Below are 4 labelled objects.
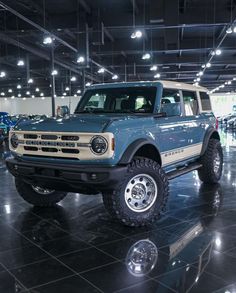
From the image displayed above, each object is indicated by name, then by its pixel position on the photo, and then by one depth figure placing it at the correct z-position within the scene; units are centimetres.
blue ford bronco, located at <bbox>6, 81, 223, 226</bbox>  309
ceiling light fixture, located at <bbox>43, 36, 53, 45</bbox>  920
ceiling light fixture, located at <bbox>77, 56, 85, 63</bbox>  1071
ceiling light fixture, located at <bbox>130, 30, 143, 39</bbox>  870
